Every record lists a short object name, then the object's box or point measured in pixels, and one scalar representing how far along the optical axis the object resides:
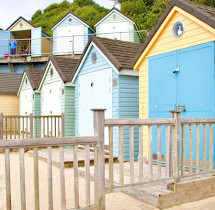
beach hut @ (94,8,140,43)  23.12
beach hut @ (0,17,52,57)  24.66
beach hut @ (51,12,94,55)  23.38
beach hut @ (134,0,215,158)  6.04
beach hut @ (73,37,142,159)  8.57
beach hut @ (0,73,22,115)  18.56
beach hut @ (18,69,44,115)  14.52
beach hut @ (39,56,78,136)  11.18
